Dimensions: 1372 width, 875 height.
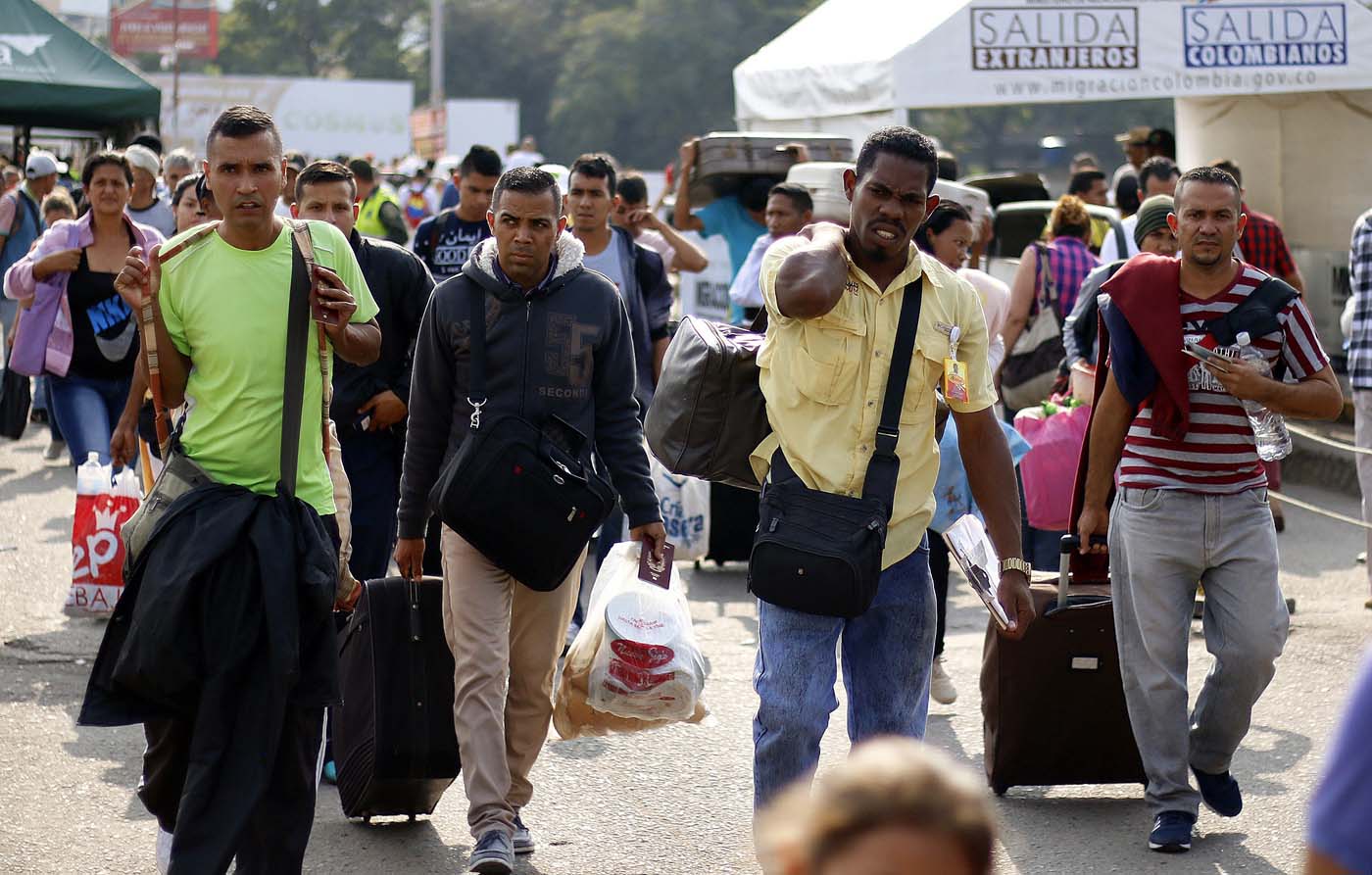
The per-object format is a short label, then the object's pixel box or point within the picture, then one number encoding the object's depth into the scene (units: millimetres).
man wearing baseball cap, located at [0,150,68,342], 14367
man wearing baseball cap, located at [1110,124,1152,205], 13422
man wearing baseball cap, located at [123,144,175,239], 11688
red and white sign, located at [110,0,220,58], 63656
